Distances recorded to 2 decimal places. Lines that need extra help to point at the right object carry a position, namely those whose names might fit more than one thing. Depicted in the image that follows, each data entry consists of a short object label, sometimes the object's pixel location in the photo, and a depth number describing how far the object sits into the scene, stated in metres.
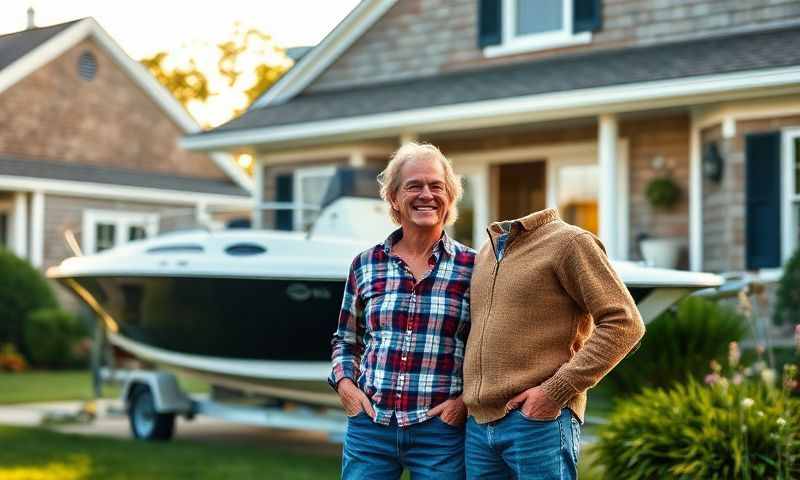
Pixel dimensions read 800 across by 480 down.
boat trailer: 9.15
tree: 40.50
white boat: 8.76
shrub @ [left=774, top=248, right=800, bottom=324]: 9.72
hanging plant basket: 11.97
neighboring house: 21.95
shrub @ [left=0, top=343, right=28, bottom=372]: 18.52
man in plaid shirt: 3.68
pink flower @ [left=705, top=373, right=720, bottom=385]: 5.90
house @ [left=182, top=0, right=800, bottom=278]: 10.89
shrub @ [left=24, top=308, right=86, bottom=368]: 18.75
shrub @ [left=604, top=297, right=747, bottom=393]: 9.66
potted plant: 11.80
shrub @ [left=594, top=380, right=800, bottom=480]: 5.87
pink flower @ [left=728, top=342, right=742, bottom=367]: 5.53
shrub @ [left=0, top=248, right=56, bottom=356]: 19.12
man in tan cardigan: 3.36
